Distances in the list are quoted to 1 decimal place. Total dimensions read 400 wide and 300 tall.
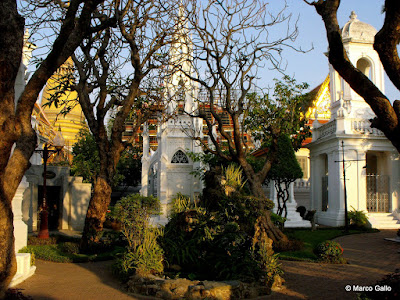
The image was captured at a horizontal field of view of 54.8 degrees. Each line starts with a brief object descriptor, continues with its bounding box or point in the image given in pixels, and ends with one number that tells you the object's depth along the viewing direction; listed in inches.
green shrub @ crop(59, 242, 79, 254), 453.7
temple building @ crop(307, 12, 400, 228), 737.0
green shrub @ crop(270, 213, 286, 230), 553.0
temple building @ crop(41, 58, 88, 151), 1631.9
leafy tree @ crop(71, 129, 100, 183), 953.5
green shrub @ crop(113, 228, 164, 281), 322.0
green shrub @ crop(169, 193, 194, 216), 407.2
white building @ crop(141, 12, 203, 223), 858.1
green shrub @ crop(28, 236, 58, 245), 509.7
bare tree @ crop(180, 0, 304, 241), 478.0
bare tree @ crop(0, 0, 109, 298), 188.4
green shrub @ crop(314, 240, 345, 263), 415.2
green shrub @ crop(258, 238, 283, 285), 312.8
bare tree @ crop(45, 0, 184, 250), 449.7
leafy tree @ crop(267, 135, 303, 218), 717.3
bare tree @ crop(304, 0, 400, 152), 203.8
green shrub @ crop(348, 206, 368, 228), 689.6
